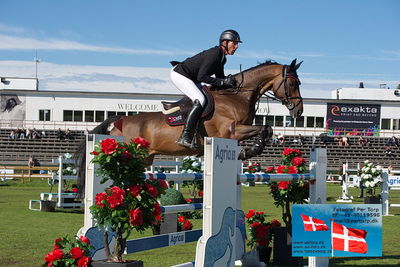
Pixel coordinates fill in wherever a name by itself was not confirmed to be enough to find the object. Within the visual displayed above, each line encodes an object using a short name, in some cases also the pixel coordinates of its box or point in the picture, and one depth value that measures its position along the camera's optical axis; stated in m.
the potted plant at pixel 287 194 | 10.63
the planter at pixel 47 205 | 20.72
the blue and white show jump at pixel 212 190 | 7.25
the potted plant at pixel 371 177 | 24.46
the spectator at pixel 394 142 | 61.74
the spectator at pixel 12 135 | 57.87
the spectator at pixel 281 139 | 59.00
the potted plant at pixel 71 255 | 6.67
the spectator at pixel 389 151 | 58.97
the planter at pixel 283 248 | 10.60
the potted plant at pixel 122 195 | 6.80
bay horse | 10.74
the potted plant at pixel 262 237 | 10.69
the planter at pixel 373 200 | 23.28
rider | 10.69
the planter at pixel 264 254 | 10.70
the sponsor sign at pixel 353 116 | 70.10
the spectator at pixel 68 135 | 58.01
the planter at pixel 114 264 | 6.72
